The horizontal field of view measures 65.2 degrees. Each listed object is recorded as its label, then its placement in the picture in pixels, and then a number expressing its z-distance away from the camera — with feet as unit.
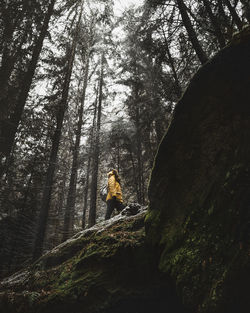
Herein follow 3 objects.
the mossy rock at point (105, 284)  11.69
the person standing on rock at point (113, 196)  26.22
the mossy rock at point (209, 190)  8.15
